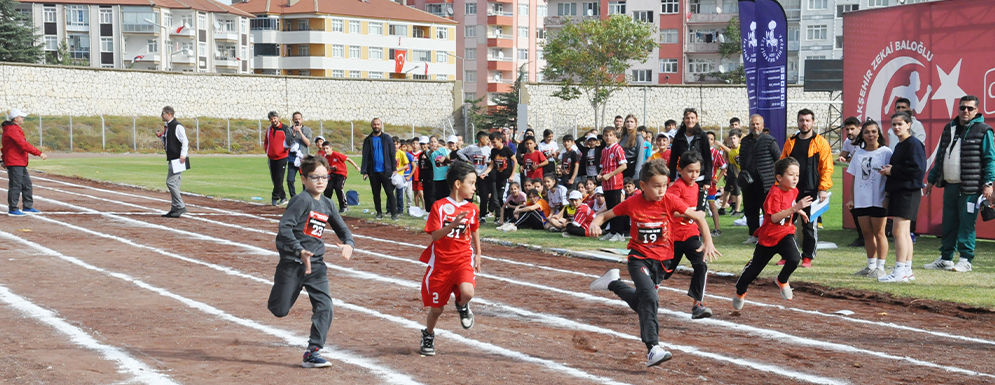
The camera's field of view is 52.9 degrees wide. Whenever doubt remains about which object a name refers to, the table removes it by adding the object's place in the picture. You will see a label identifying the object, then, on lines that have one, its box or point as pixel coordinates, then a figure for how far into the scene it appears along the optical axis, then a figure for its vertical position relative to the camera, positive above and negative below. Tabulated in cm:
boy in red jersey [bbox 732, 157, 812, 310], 904 -101
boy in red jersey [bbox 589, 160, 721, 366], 750 -79
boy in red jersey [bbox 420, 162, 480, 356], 725 -94
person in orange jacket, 1191 -44
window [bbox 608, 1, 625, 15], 10219 +1193
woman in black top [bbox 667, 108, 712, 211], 1417 -26
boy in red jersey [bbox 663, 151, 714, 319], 882 -105
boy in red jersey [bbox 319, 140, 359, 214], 1934 -94
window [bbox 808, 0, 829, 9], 9088 +1093
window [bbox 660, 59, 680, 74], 9969 +578
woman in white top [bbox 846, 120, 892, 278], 1111 -77
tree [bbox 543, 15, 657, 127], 7212 +513
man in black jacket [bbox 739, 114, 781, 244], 1369 -59
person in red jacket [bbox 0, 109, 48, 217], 1800 -61
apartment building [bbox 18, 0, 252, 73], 10556 +987
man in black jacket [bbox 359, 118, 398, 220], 1892 -65
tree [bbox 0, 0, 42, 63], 7412 +629
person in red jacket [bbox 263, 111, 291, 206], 2052 -53
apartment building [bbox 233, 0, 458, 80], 11100 +962
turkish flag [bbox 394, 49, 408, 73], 11575 +749
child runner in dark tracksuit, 688 -90
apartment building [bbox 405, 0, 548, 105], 12025 +994
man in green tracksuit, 1135 -58
